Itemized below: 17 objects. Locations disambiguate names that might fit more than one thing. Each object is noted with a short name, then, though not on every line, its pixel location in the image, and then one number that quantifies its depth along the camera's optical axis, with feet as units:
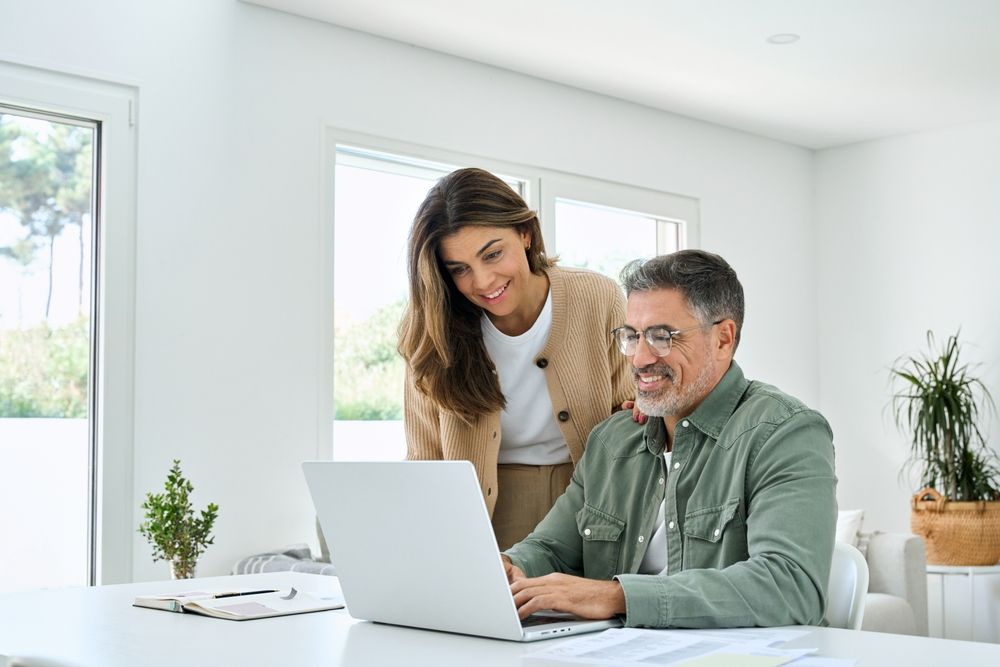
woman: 7.27
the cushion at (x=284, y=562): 11.82
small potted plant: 11.40
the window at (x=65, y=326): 12.03
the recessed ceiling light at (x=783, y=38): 15.48
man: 4.86
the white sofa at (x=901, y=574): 14.97
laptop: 4.53
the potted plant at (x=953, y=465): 17.61
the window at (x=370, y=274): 14.85
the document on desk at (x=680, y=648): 3.99
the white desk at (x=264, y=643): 4.17
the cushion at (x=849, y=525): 15.65
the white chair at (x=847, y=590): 5.42
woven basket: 17.54
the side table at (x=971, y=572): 17.40
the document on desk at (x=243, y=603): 5.37
